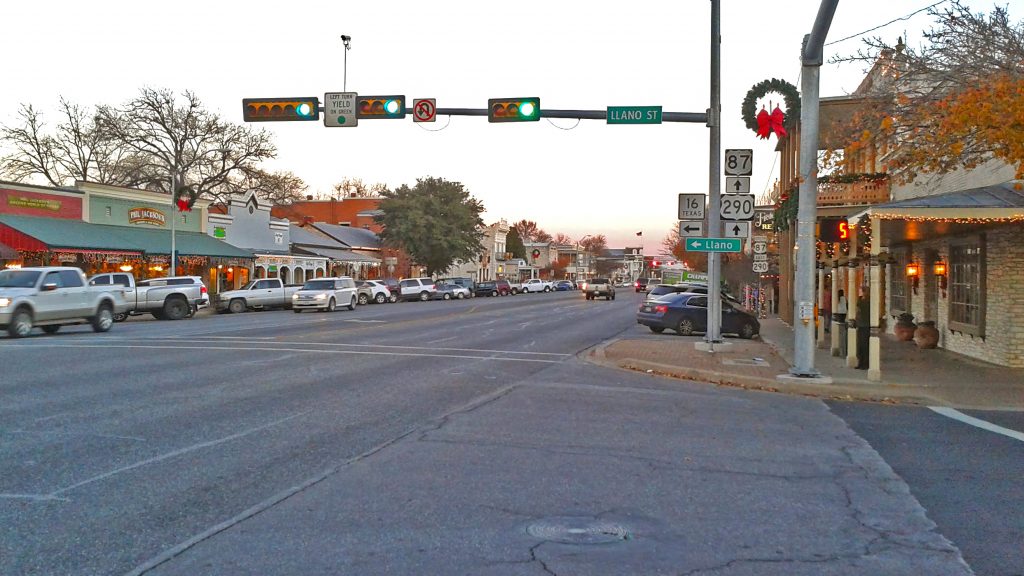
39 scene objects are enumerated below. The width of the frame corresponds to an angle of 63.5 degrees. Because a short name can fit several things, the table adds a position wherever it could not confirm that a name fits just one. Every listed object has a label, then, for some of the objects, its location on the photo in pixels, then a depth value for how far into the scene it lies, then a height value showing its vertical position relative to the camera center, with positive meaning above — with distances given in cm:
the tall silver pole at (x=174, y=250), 3982 +126
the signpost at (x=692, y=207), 1998 +175
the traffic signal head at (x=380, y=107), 1934 +400
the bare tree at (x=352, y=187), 11469 +1245
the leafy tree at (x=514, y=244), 13088 +540
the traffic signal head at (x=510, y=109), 1886 +387
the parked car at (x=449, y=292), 6171 -108
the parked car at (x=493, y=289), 7062 -95
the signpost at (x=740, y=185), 1864 +213
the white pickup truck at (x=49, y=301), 2200 -71
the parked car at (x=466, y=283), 6694 -42
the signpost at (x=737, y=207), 1820 +160
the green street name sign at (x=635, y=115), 1903 +378
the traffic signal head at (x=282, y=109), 1922 +391
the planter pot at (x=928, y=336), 2105 -142
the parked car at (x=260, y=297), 3978 -98
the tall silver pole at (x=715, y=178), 1944 +244
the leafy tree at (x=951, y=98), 1169 +292
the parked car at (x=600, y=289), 6369 -81
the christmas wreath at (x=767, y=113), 1980 +496
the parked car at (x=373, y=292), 5209 -95
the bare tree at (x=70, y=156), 5659 +845
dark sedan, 2802 -121
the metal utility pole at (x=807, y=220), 1397 +105
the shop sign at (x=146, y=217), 4284 +312
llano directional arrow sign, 1820 +77
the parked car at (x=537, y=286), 9112 -88
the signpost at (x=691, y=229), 2028 +123
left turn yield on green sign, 1938 +393
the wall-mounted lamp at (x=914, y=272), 2347 +23
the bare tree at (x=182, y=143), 5731 +951
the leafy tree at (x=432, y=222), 6869 +469
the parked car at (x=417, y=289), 5731 -81
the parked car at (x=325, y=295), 3931 -87
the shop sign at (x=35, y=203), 3644 +326
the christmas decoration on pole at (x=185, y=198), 4291 +426
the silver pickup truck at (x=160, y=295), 3180 -74
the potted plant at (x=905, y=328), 2341 -136
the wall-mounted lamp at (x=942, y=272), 2061 +21
